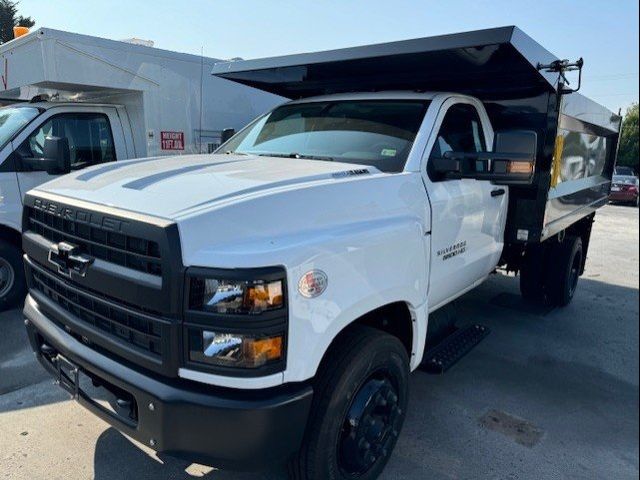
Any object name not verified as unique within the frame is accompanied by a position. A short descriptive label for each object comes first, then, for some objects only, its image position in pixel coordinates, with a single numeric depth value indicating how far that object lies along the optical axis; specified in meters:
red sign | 6.34
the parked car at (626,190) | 21.98
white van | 5.24
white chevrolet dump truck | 1.98
